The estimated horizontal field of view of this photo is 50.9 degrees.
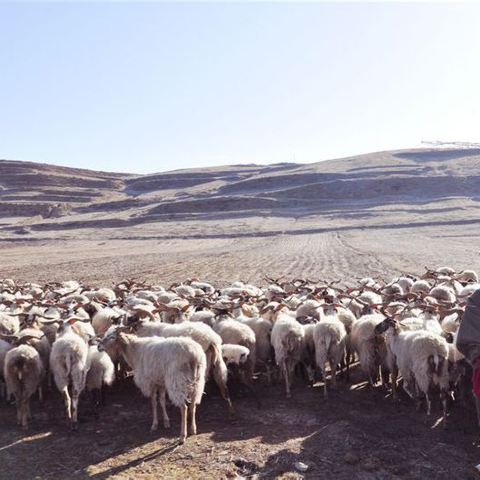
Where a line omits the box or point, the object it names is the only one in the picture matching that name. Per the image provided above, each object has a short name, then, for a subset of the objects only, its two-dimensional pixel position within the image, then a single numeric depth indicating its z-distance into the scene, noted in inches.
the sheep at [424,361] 319.3
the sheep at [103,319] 466.9
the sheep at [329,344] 381.4
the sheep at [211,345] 342.0
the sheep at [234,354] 367.6
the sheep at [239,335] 394.0
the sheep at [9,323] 445.1
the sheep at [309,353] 406.6
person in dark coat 255.8
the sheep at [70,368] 336.8
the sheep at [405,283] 675.4
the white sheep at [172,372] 308.0
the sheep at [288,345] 388.5
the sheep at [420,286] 621.6
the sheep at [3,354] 372.5
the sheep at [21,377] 336.2
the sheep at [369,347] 384.3
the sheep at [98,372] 356.2
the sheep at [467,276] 712.5
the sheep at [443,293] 556.3
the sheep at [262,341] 419.8
